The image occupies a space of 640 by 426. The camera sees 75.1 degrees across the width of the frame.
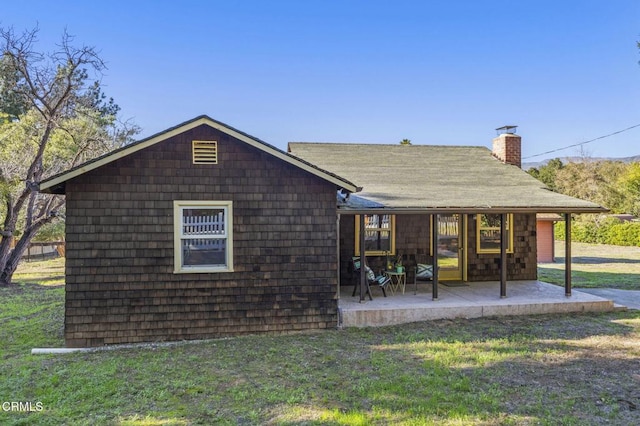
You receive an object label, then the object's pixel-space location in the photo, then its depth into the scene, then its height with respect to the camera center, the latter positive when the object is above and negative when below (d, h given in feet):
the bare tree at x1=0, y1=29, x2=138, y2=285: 40.34 +11.28
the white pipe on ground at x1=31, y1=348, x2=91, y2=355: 20.51 -6.22
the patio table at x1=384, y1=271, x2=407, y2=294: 29.44 -4.12
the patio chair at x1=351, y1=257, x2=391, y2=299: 27.98 -3.65
